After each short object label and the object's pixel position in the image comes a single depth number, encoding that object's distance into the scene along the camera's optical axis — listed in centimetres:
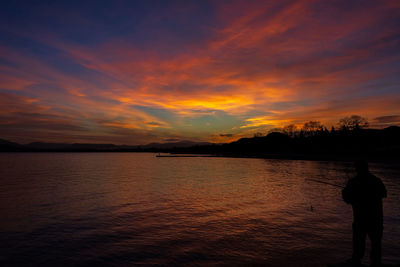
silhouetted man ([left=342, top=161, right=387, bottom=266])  648
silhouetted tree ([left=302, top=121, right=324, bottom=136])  18645
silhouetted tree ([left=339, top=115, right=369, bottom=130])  14462
